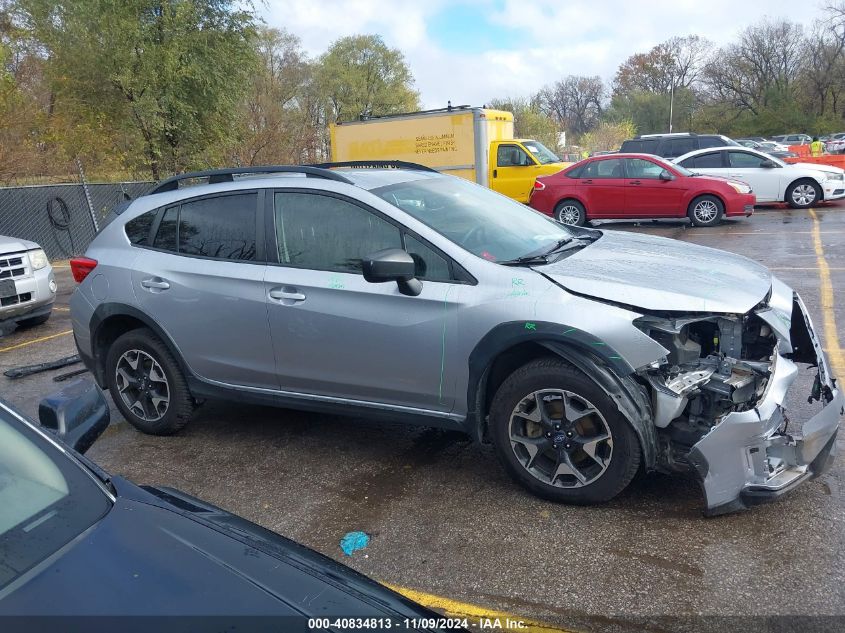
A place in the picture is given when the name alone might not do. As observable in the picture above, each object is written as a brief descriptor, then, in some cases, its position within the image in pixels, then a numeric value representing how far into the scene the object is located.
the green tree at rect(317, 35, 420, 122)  52.44
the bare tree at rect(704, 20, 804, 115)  60.81
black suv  18.11
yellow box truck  17.09
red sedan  13.98
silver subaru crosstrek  3.32
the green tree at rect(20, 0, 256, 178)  17.30
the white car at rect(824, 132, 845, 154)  40.17
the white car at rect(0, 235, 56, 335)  8.04
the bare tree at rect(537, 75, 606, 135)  88.31
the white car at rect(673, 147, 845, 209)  15.91
